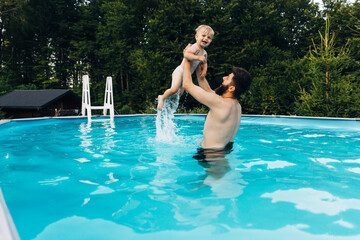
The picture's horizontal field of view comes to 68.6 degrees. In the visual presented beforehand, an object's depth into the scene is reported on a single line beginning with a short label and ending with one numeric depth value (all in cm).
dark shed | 1259
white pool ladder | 1071
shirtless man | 298
